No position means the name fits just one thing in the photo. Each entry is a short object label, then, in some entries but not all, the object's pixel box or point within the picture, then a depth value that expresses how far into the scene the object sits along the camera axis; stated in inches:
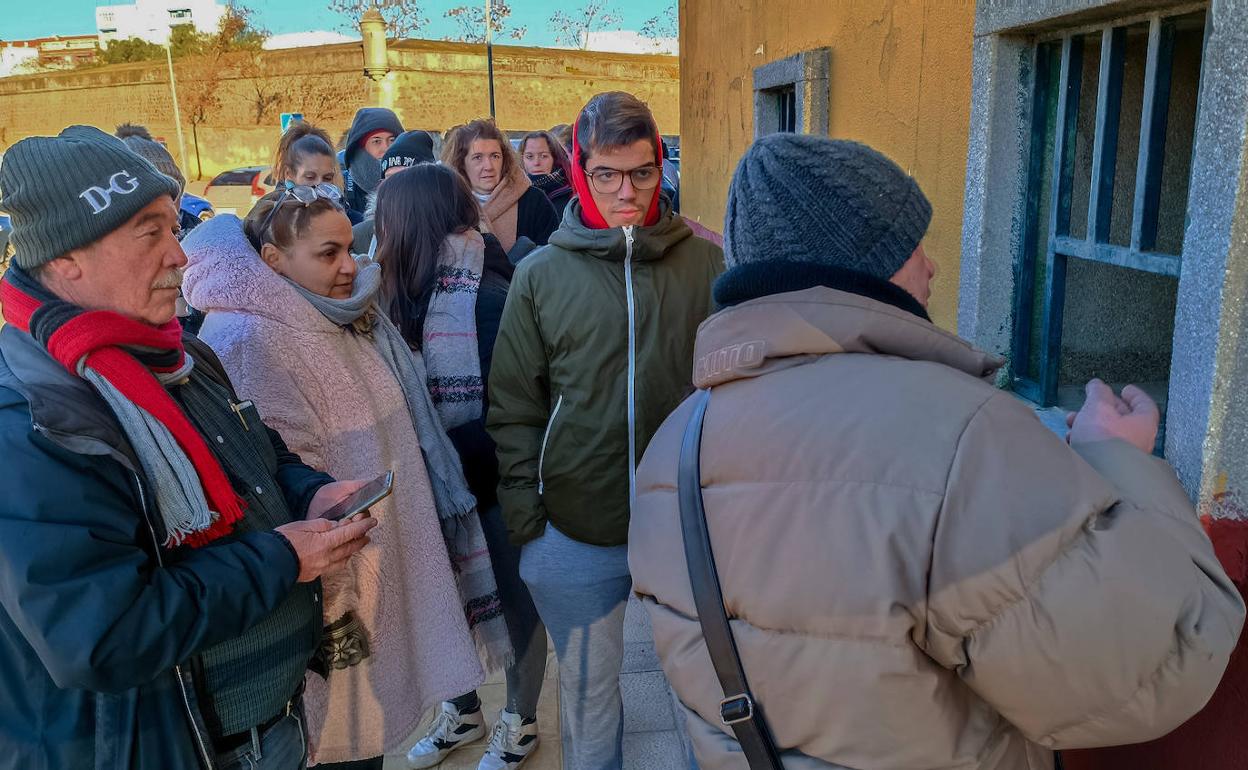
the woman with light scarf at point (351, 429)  85.3
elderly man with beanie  51.1
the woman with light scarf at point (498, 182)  159.8
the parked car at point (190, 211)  205.0
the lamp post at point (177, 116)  1188.5
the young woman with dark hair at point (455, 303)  105.7
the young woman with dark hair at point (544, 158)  222.7
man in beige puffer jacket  37.2
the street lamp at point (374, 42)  964.0
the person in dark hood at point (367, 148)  203.3
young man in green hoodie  87.0
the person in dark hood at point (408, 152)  167.2
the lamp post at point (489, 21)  893.7
